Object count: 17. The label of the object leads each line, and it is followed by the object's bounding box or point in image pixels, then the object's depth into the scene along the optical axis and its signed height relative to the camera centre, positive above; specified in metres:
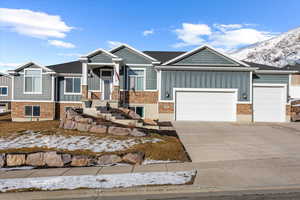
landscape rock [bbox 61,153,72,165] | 8.10 -2.12
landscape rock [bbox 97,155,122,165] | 8.08 -2.14
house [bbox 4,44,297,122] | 17.52 +0.99
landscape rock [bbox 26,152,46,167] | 8.22 -2.21
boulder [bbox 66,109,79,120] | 12.81 -0.94
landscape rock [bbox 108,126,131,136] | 11.03 -1.57
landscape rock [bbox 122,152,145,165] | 8.05 -2.09
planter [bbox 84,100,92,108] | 15.22 -0.40
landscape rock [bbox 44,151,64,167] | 8.09 -2.18
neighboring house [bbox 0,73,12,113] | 36.09 +0.96
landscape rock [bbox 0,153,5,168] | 8.20 -2.25
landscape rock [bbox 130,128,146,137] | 10.76 -1.62
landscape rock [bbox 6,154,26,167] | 8.24 -2.25
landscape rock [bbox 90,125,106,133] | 11.49 -1.55
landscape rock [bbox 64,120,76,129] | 12.32 -1.45
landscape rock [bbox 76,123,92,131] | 11.83 -1.50
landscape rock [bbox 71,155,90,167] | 8.04 -2.20
